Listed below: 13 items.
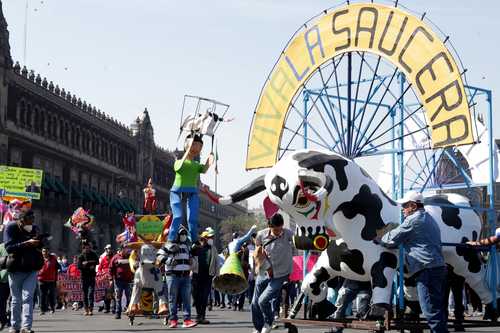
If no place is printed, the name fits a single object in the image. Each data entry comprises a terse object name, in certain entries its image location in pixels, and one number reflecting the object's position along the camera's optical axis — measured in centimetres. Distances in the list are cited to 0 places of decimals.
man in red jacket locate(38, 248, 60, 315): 2036
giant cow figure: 1039
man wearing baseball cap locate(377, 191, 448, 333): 955
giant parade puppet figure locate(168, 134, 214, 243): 1378
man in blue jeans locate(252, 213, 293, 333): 1102
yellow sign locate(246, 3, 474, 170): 1264
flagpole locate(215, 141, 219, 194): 1398
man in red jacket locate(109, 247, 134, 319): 1822
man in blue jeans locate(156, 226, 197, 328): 1386
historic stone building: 5475
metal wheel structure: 1338
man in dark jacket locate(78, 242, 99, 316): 1903
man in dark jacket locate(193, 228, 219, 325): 1556
